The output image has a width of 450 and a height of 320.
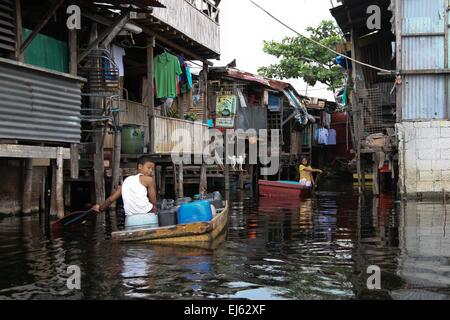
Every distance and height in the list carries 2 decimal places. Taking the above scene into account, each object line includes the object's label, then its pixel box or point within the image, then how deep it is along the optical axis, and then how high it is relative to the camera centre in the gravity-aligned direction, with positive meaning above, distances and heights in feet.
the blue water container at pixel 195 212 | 28.35 -2.46
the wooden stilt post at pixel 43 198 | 44.01 -2.68
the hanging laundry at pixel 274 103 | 98.51 +10.57
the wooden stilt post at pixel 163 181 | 62.90 -2.02
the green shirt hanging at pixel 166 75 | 53.31 +8.46
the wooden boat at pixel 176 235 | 27.32 -3.48
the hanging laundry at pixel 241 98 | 84.89 +9.90
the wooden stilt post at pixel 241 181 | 88.12 -2.84
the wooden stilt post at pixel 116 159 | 45.62 +0.39
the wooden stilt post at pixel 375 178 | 65.05 -1.88
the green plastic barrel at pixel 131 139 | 48.85 +2.14
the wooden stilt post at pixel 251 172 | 94.23 -1.54
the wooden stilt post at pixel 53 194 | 38.42 -2.06
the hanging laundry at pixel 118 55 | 48.23 +9.46
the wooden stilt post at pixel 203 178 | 65.38 -1.75
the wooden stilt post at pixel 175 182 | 60.18 -2.01
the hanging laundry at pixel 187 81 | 60.00 +8.81
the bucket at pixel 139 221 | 28.58 -2.92
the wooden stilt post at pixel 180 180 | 59.57 -1.76
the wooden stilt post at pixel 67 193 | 48.16 -2.49
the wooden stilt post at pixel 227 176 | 80.59 -1.88
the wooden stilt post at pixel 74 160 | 39.47 +0.28
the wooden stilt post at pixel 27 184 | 40.93 -1.45
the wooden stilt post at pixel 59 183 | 37.91 -1.27
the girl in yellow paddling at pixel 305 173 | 69.22 -1.30
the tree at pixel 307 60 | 109.50 +20.18
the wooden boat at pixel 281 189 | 66.45 -3.18
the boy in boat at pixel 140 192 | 28.58 -1.48
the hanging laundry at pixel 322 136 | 118.42 +5.57
